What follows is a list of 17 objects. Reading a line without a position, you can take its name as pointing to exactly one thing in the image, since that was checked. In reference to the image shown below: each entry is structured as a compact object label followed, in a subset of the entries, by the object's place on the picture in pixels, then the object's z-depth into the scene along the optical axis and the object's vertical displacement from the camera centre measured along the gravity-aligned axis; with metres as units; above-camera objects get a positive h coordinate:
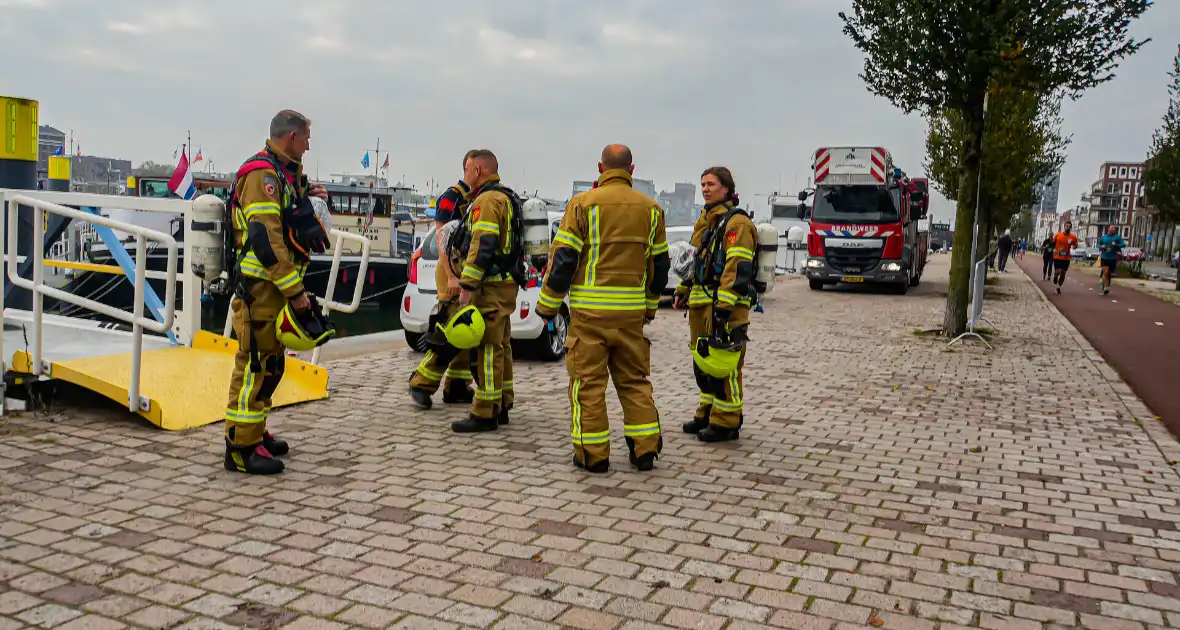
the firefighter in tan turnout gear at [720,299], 6.11 -0.40
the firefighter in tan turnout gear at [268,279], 5.02 -0.37
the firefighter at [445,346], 6.85 -0.93
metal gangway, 6.12 -1.11
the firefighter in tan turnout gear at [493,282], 6.43 -0.39
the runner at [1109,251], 25.33 +0.36
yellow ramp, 6.21 -1.25
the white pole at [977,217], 12.79 +0.53
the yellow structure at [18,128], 7.91 +0.56
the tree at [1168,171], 29.75 +3.08
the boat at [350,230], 21.25 -0.87
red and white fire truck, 22.45 +0.74
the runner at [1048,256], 31.69 +0.16
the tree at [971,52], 12.12 +2.72
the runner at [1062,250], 25.16 +0.31
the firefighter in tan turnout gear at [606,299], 5.48 -0.39
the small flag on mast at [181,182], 18.52 +0.45
